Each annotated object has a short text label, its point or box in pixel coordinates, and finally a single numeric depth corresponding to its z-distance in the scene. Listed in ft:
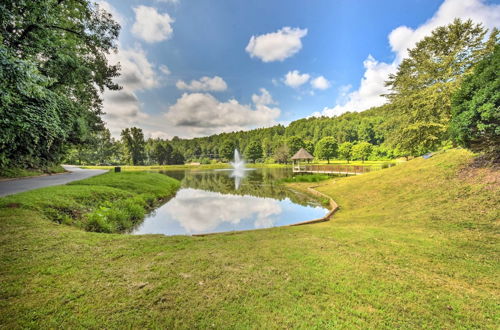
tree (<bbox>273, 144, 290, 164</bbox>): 222.48
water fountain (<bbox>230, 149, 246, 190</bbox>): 279.04
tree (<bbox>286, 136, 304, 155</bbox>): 225.15
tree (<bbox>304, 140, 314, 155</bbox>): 240.22
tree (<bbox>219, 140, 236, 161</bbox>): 290.56
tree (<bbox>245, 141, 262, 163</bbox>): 280.78
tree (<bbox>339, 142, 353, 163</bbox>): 204.54
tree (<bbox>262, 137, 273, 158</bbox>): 297.86
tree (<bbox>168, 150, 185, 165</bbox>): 245.86
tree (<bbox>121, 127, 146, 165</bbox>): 197.57
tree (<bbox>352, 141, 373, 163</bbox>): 189.92
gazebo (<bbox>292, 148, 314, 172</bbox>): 102.39
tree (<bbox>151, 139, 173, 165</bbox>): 234.38
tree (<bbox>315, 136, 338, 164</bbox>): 194.80
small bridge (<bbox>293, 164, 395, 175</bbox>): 76.30
